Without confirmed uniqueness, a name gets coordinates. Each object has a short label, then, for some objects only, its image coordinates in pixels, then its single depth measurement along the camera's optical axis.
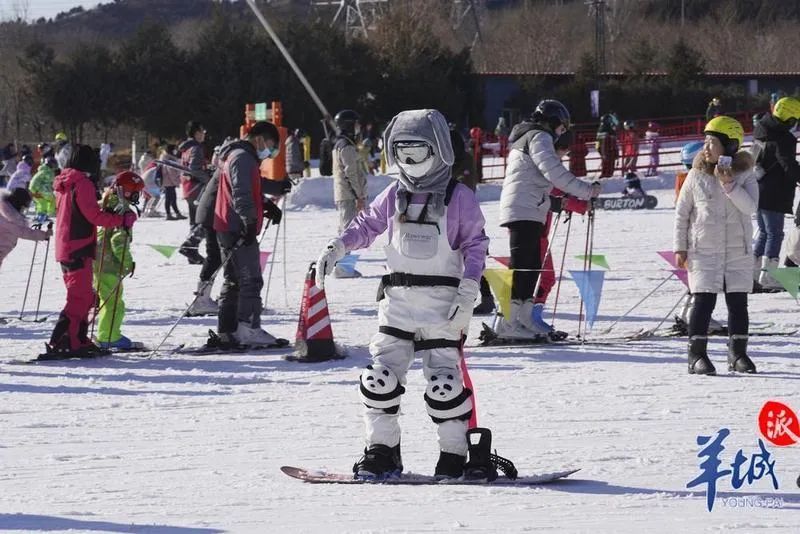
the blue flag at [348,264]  29.21
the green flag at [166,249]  24.25
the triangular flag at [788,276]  18.91
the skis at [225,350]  19.97
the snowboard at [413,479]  11.02
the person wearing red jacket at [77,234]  19.09
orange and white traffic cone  18.69
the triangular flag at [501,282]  18.77
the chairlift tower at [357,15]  124.13
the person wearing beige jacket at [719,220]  15.85
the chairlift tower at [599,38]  111.50
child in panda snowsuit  11.26
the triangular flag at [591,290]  19.55
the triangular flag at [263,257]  21.69
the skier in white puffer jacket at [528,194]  19.34
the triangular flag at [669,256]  19.91
